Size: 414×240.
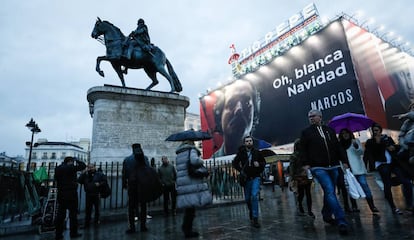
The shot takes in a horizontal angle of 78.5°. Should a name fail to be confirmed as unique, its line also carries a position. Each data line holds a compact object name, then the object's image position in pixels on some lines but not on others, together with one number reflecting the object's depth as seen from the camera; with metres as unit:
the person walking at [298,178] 5.82
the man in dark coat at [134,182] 5.05
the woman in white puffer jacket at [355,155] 5.37
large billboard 27.73
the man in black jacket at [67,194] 5.00
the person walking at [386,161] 4.94
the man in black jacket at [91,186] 6.06
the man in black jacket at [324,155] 3.96
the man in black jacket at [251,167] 4.99
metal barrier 6.70
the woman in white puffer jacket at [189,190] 4.11
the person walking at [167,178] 7.53
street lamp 17.12
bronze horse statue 9.27
